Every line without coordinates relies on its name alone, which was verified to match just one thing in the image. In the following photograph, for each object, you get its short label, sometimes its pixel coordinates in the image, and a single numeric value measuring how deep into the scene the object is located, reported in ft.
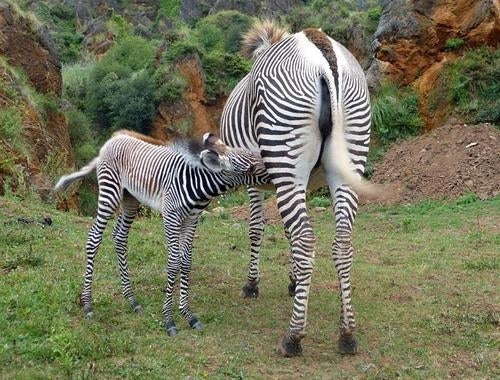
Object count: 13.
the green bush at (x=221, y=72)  92.89
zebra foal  19.04
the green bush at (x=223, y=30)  132.57
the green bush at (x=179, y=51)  92.68
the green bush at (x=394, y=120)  58.03
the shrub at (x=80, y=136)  69.87
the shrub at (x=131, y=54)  122.72
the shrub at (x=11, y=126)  45.44
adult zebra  17.66
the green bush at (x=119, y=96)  93.02
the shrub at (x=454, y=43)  60.01
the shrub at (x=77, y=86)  106.93
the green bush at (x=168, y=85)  90.94
